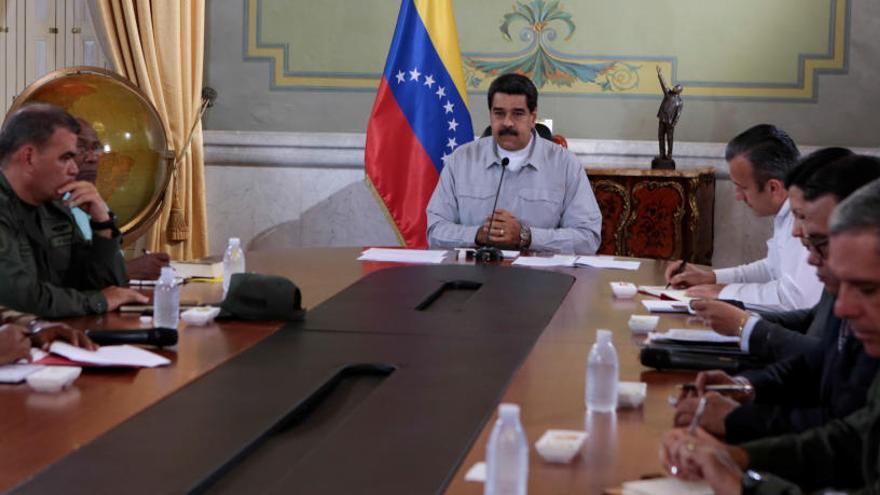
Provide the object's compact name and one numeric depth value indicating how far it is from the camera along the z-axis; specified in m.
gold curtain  6.28
